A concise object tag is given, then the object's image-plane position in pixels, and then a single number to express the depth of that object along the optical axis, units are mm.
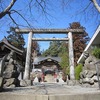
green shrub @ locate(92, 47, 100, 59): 6639
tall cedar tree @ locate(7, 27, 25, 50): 21898
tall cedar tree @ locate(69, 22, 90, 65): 17563
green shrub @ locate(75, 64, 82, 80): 8264
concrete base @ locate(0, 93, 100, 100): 2502
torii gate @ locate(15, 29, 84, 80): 7278
